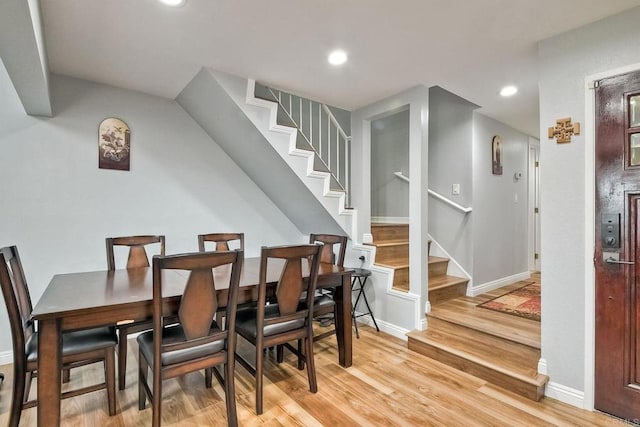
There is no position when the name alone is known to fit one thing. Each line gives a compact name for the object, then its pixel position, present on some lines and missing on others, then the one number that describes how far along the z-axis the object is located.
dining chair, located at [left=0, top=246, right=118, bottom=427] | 1.61
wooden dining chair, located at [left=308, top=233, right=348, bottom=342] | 2.56
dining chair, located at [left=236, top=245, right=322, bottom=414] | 1.98
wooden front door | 1.84
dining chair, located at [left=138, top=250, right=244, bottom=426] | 1.61
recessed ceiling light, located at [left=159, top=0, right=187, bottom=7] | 1.81
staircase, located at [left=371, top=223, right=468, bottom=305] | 3.44
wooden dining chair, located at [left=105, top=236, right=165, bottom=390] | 2.22
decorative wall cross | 2.04
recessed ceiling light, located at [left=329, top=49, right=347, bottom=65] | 2.42
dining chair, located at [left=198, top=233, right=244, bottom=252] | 3.16
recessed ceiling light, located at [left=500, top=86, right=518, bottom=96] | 3.05
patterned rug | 3.17
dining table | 1.50
